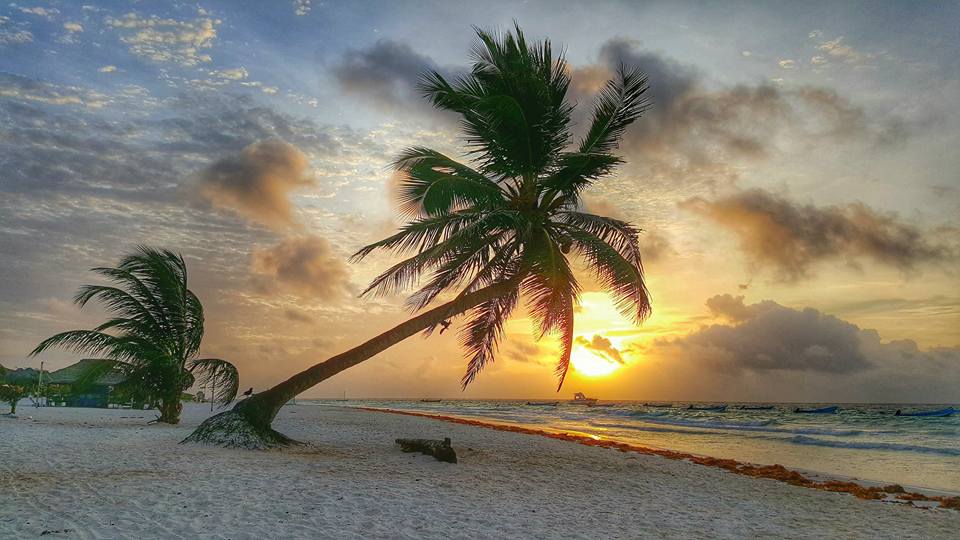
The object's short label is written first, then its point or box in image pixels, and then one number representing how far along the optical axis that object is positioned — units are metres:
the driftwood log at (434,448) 11.12
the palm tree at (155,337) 16.36
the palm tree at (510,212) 11.78
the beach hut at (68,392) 29.91
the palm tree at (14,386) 20.16
